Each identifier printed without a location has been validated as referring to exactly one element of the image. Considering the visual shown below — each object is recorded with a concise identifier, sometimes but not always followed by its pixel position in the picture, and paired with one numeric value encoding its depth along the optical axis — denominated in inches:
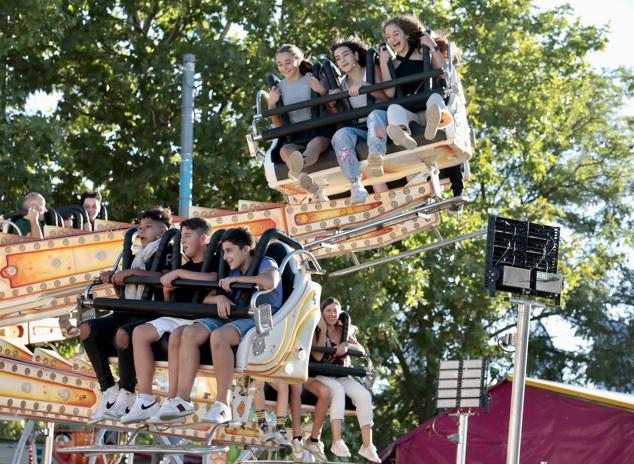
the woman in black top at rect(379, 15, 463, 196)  658.6
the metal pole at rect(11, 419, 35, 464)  690.7
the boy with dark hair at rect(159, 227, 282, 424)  534.4
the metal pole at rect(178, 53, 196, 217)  929.0
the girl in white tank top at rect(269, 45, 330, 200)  700.3
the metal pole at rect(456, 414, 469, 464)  782.0
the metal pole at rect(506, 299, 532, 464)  618.1
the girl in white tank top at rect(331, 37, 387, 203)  673.3
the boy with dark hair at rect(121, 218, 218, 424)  545.9
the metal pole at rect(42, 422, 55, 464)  735.8
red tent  993.8
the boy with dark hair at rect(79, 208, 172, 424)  563.1
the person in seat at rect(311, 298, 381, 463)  721.2
